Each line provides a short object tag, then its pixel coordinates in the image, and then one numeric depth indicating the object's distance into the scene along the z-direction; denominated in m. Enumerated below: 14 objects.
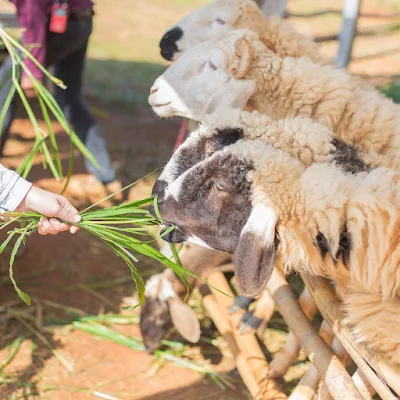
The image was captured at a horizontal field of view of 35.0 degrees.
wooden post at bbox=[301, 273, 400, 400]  2.19
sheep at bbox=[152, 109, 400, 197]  2.77
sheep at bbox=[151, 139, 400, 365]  2.36
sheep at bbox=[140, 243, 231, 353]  3.58
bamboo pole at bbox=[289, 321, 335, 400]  2.98
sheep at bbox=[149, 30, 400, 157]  3.53
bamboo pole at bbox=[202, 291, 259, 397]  3.32
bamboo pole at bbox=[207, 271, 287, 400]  3.18
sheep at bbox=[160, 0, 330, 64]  4.17
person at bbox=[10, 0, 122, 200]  4.51
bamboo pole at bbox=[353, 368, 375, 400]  2.54
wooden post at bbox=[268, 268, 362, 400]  2.46
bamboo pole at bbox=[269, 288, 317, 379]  3.32
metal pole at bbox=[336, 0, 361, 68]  7.67
